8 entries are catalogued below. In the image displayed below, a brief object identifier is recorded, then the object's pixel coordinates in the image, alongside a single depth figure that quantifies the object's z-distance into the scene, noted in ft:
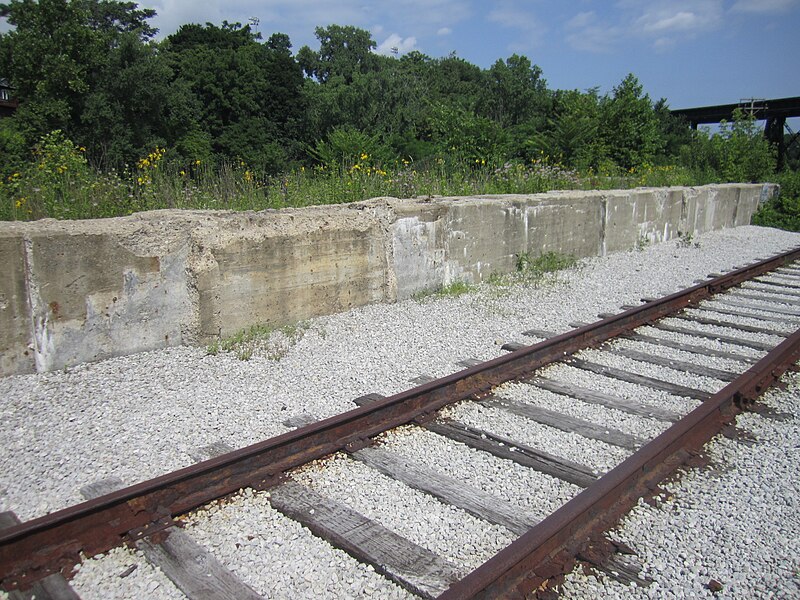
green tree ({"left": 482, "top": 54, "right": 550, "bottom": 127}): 157.77
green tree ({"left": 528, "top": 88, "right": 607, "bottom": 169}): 79.05
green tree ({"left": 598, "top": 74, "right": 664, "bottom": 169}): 90.72
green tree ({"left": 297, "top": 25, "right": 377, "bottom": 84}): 192.54
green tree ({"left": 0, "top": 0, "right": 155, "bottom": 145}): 94.84
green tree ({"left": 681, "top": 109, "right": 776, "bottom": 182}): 61.77
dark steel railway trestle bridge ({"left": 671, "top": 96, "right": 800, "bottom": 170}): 155.84
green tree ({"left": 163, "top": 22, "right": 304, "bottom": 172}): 133.18
